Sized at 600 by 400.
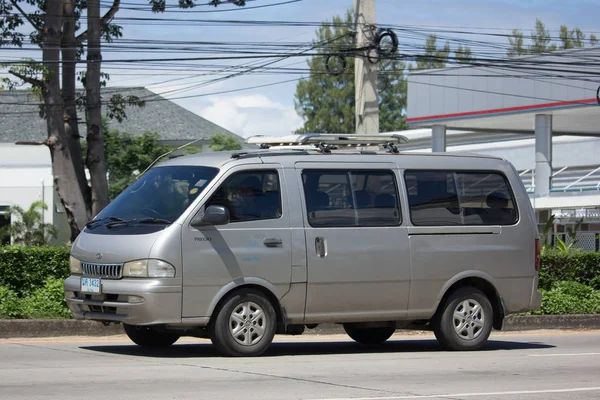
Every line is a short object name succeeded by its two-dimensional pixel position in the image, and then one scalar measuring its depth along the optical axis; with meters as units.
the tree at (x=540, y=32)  86.99
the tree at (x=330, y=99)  86.12
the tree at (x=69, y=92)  22.05
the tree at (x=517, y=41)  88.38
